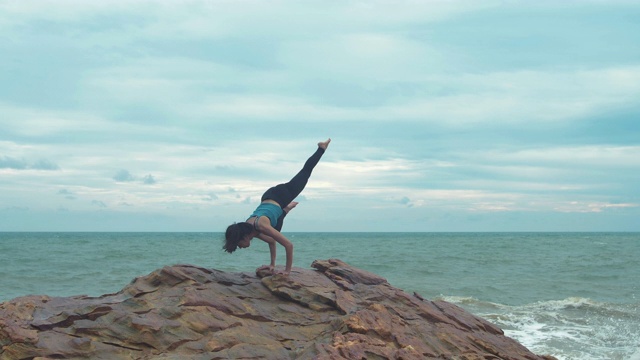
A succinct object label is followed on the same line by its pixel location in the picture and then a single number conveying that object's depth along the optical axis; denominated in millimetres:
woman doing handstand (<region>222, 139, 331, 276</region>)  9375
